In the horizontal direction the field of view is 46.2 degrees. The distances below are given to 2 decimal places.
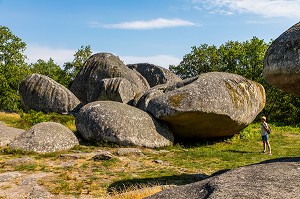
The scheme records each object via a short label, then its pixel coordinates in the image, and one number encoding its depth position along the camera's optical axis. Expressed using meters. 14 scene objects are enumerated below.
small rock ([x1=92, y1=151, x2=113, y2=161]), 16.13
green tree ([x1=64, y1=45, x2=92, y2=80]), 65.62
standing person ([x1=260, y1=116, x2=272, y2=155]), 19.73
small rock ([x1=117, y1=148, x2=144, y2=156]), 17.39
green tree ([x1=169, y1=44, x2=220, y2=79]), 58.03
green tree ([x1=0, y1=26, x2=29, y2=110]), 47.25
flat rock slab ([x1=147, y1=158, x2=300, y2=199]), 5.88
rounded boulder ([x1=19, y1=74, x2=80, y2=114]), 32.62
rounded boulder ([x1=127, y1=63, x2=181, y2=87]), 38.09
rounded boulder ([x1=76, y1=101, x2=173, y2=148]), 19.88
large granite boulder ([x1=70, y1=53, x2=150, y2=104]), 35.34
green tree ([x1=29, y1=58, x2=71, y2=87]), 66.14
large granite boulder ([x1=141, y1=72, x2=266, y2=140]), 20.30
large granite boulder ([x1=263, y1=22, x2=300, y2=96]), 8.73
